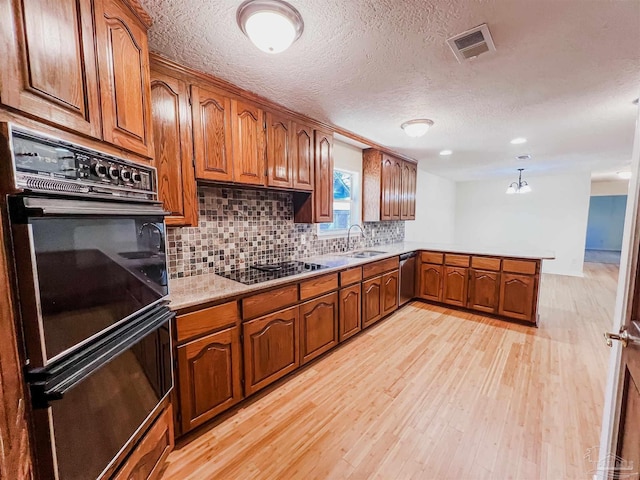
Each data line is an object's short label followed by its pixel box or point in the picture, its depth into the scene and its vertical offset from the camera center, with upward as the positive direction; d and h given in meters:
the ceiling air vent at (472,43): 1.35 +0.95
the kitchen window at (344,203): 3.54 +0.22
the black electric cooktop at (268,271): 2.01 -0.46
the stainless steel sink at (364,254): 3.30 -0.48
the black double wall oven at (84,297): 0.73 -0.27
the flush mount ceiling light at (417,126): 2.58 +0.91
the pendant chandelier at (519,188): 5.45 +0.63
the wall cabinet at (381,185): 3.71 +0.47
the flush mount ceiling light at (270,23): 1.18 +0.92
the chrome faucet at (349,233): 3.69 -0.21
